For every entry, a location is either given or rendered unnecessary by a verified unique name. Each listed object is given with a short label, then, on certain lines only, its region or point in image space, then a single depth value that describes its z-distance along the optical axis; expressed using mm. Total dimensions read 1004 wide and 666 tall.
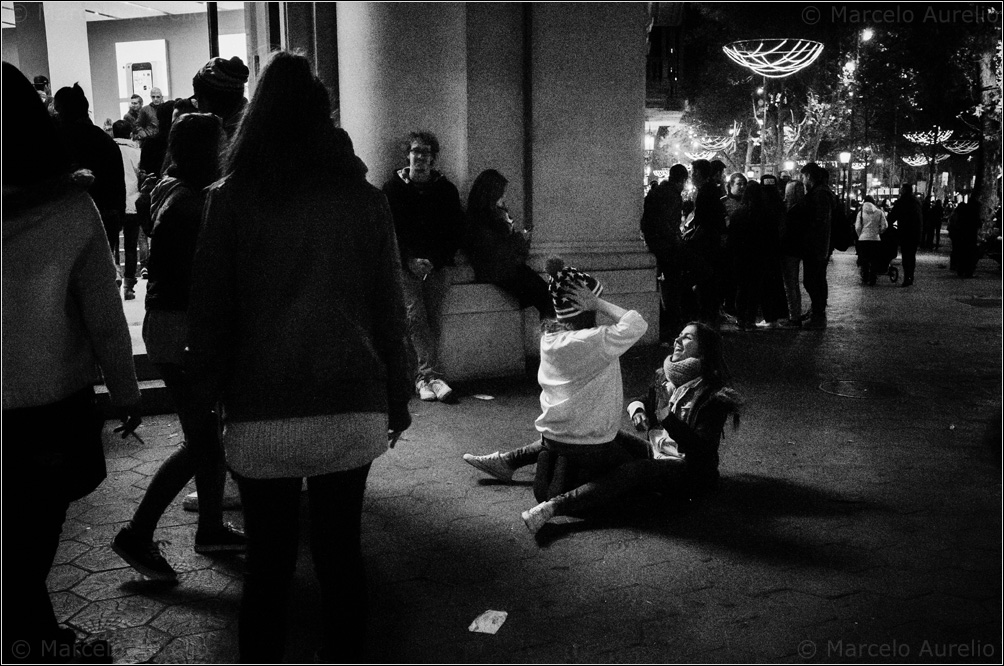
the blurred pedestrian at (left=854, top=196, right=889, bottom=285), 17797
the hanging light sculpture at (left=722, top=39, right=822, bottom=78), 12094
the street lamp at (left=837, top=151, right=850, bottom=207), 37812
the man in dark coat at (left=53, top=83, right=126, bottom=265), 8320
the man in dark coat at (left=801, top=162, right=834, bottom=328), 11641
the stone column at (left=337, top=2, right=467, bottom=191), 7551
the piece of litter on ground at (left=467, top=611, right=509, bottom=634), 3436
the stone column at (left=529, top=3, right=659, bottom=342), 8312
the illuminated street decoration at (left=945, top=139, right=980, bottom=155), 30625
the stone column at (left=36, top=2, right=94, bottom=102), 14156
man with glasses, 7324
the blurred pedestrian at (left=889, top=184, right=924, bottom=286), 17844
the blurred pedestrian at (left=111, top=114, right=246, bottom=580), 3758
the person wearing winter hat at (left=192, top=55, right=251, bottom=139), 4422
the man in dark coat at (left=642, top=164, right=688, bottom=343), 9805
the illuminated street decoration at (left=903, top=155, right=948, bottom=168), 46681
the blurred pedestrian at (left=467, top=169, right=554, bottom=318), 7625
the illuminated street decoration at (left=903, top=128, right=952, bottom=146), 28984
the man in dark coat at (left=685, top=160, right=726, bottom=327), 10461
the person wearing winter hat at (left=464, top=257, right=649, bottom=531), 4457
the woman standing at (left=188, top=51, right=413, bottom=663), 2457
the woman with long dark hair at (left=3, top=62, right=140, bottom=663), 2686
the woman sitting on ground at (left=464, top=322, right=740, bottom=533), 4680
